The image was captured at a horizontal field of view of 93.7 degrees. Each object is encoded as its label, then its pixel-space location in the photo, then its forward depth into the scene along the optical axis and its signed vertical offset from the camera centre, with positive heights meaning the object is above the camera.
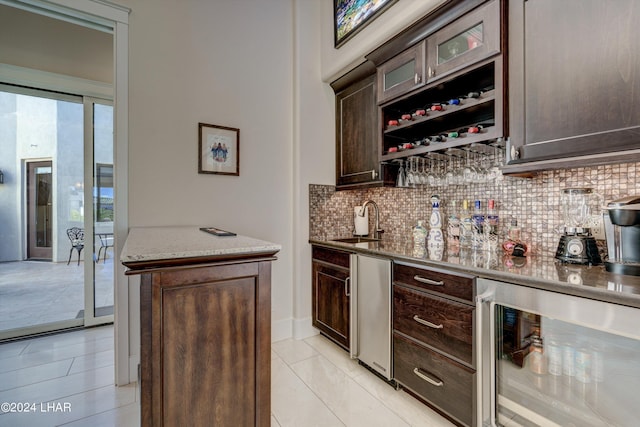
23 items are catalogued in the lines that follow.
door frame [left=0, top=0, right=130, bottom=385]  2.05 +0.52
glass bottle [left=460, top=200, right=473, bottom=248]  2.03 -0.09
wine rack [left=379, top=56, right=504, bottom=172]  1.67 +0.65
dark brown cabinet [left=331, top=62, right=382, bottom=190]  2.51 +0.75
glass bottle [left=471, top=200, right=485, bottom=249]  1.95 -0.11
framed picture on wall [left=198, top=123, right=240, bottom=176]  2.41 +0.52
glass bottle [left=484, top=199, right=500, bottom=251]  1.89 -0.09
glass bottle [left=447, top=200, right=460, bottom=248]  2.16 -0.12
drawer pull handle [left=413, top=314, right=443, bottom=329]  1.62 -0.61
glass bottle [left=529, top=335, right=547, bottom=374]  1.29 -0.63
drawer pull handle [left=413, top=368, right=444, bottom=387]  1.61 -0.92
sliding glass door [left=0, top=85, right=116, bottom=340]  2.93 +0.04
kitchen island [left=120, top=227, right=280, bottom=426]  1.02 -0.43
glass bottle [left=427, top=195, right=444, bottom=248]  2.10 -0.11
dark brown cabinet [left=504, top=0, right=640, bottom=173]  1.20 +0.58
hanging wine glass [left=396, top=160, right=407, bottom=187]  2.46 +0.28
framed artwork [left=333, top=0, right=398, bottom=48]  2.32 +1.64
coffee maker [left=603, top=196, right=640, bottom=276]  1.17 -0.10
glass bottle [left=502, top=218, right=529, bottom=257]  1.78 -0.18
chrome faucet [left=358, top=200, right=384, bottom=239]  2.87 -0.08
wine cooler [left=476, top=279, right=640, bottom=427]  1.05 -0.60
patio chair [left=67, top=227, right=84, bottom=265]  3.18 -0.27
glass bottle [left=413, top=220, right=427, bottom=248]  2.23 -0.17
